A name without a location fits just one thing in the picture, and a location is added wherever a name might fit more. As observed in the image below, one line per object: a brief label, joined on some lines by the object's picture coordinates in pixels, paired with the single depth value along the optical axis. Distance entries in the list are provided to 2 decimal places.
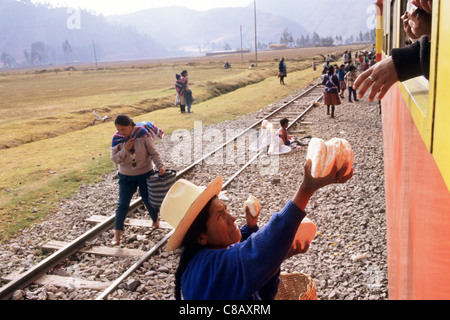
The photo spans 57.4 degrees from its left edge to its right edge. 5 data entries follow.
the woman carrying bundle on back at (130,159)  5.91
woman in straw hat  1.72
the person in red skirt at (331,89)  14.65
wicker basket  3.04
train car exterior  1.25
